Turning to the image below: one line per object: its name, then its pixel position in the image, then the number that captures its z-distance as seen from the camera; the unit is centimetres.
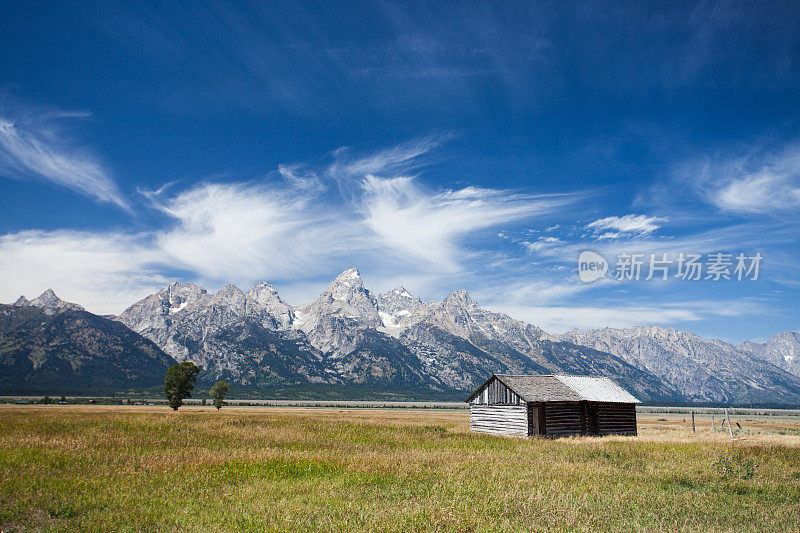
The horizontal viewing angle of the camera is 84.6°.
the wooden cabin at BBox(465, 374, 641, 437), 3888
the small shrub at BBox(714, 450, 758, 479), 1719
